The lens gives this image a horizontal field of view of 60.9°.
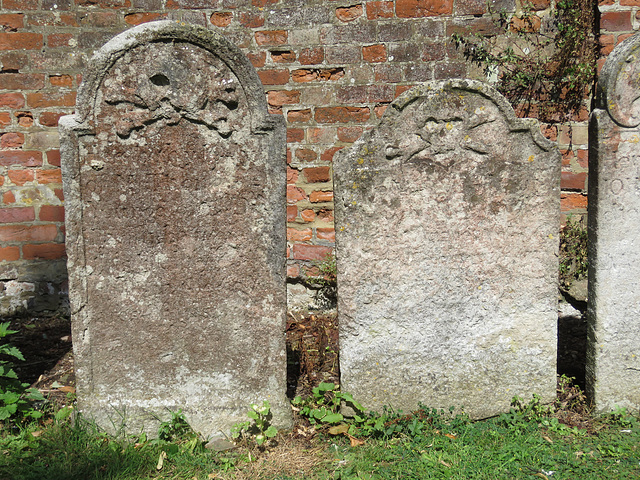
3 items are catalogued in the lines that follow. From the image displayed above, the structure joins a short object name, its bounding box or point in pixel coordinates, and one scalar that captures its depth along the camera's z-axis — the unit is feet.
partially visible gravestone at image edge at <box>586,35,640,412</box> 9.50
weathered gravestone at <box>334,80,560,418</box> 9.44
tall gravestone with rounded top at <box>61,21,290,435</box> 8.91
